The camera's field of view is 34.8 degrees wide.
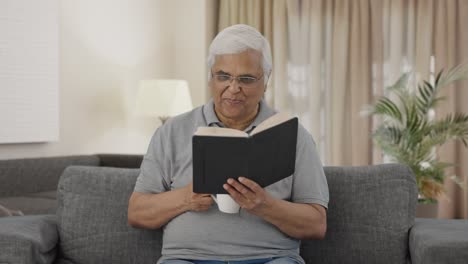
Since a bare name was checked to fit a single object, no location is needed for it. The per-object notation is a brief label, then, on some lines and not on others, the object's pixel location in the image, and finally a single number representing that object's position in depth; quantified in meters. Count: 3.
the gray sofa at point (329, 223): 2.34
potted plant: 5.14
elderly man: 2.14
